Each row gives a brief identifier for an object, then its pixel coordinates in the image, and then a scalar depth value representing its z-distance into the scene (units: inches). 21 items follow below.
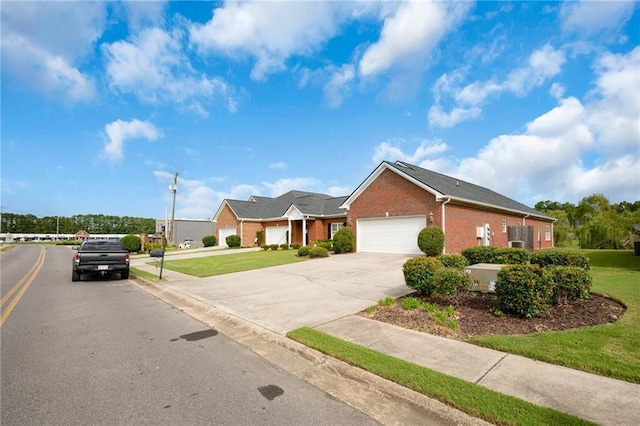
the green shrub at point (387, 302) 282.6
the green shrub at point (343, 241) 816.9
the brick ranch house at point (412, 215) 708.7
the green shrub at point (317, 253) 745.6
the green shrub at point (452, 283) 268.8
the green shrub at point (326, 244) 897.6
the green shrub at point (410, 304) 267.2
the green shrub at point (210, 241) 1477.6
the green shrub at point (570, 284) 254.8
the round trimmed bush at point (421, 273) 297.9
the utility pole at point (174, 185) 650.0
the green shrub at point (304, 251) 773.3
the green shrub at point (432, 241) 644.1
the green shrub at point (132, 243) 1226.1
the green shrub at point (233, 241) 1296.8
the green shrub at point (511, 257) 391.9
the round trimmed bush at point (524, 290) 227.9
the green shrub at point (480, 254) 410.0
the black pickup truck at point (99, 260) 482.0
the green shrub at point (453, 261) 327.6
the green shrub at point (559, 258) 358.9
